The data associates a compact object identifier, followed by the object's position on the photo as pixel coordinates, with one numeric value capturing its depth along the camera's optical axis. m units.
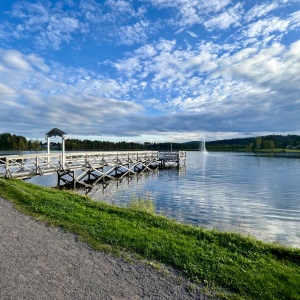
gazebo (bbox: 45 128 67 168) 22.33
